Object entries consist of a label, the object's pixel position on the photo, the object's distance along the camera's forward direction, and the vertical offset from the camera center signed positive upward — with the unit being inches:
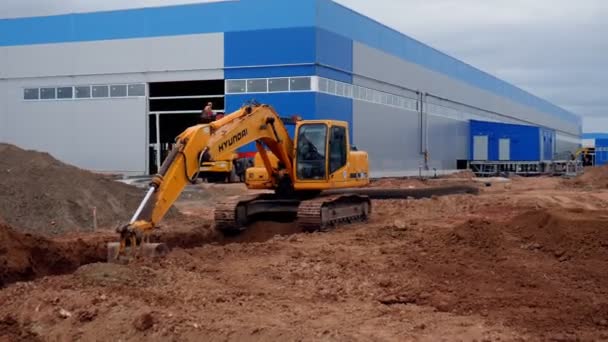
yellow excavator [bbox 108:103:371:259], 594.9 -13.6
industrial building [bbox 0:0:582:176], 1391.5 +167.7
